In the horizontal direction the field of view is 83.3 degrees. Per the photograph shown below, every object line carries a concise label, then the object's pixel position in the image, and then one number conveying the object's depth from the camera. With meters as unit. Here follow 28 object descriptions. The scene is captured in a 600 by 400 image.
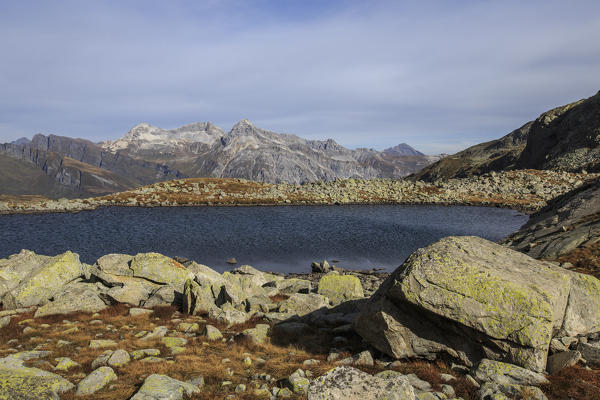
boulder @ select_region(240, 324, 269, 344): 17.28
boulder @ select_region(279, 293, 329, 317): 22.25
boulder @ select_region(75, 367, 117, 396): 11.61
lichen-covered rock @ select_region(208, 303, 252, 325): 20.67
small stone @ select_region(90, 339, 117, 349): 16.23
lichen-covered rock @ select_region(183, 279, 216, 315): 22.56
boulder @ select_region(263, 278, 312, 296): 29.19
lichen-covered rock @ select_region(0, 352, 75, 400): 10.05
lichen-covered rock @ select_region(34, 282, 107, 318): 21.70
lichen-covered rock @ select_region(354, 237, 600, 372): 12.31
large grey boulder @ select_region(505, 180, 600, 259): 29.15
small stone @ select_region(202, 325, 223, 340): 17.88
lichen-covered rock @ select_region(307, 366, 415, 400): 8.37
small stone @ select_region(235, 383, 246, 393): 12.01
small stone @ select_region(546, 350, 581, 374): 12.15
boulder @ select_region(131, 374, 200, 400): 10.86
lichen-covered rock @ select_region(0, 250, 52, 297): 25.77
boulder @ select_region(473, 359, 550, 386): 11.44
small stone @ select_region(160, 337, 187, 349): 16.83
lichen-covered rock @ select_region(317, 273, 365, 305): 25.34
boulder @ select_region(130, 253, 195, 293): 26.48
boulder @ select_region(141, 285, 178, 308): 23.77
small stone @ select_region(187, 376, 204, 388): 12.42
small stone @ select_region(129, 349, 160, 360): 15.00
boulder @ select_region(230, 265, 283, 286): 32.38
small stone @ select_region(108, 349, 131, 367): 13.91
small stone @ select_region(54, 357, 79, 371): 13.48
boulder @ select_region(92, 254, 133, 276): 26.11
